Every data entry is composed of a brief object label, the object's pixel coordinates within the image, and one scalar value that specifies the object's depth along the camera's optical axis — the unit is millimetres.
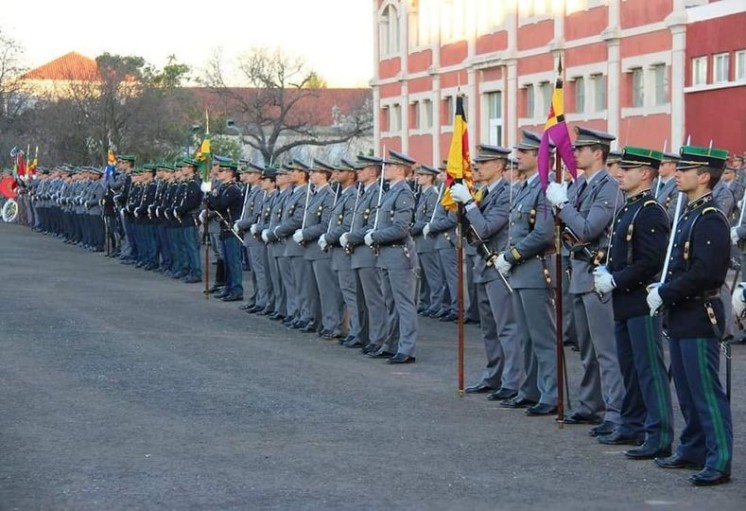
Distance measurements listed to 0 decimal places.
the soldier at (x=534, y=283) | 11539
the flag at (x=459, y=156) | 12641
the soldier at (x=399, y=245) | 15078
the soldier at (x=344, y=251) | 16375
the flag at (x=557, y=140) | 10891
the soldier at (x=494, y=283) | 12328
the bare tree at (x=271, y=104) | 86062
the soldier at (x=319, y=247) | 17375
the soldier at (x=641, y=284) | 9625
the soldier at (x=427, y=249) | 20219
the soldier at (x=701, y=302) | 8781
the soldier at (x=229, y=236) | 22406
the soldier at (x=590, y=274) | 10531
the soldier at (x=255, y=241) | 20391
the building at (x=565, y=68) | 35219
